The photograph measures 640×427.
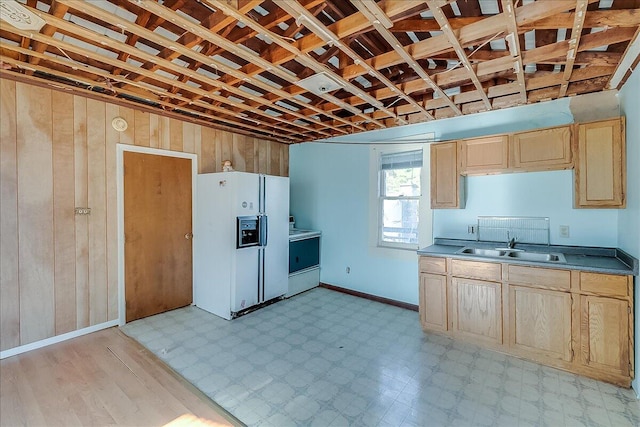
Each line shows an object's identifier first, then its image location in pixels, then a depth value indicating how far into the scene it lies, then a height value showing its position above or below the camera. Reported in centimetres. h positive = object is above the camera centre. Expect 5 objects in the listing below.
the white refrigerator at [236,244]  367 -41
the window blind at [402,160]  403 +78
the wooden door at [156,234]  352 -24
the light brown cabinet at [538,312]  232 -94
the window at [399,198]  407 +21
